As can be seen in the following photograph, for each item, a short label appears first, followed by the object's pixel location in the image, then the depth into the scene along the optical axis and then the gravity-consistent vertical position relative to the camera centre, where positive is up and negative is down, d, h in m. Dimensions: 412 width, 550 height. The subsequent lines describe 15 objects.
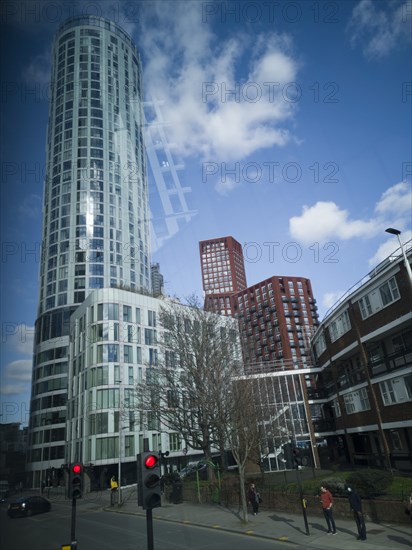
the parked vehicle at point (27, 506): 23.98 -3.70
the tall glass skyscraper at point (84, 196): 69.94 +52.87
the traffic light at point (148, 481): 8.16 -0.99
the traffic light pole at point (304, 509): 14.66 -3.45
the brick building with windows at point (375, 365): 25.38 +3.23
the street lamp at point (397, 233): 18.95 +8.35
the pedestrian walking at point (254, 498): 19.47 -3.71
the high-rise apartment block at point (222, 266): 186.25 +74.03
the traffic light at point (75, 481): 14.46 -1.47
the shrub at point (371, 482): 16.30 -2.97
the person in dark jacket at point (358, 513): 13.30 -3.40
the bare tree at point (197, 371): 24.80 +3.76
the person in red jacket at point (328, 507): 14.44 -3.36
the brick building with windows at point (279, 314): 122.94 +33.20
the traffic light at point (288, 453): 16.02 -1.42
